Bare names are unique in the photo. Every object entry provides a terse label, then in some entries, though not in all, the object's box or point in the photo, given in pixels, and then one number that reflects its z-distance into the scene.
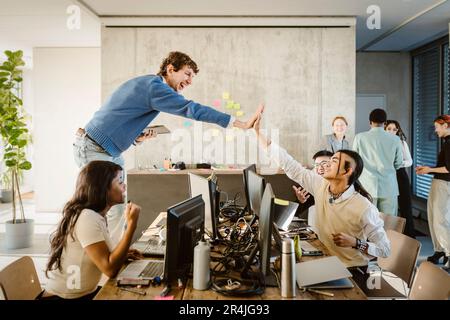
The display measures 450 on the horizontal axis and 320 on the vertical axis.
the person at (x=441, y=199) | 4.48
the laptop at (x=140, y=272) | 1.78
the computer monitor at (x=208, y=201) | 2.47
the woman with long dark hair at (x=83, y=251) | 1.90
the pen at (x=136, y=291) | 1.68
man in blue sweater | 2.85
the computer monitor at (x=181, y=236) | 1.72
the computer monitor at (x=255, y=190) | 2.50
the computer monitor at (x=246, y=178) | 3.03
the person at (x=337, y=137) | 5.43
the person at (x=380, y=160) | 4.64
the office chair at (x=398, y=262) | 2.30
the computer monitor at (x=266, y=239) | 1.63
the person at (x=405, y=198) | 5.45
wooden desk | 1.64
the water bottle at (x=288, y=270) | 1.63
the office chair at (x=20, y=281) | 1.76
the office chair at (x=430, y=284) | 1.69
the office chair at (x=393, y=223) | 2.81
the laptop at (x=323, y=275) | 1.74
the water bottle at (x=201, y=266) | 1.70
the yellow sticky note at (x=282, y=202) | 2.26
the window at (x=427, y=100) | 6.53
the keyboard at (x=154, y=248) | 2.24
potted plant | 5.01
